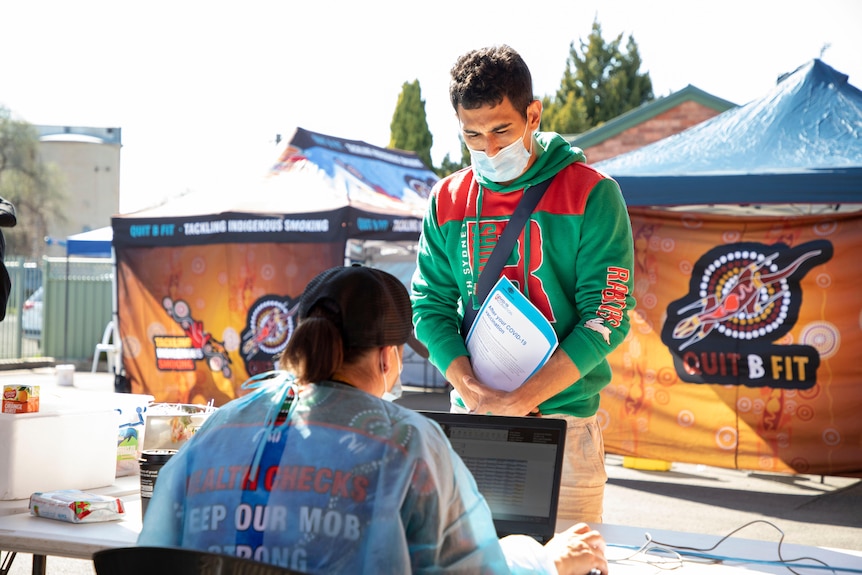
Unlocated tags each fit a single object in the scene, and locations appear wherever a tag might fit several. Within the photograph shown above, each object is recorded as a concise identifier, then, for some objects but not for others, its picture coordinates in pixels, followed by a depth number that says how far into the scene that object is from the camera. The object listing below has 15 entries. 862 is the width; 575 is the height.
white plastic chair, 14.69
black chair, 1.28
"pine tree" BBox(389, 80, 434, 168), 31.17
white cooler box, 2.63
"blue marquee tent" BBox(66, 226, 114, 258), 15.03
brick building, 17.14
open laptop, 2.05
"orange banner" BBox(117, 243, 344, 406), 9.93
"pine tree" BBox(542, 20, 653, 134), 32.59
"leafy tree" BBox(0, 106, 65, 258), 42.28
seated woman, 1.35
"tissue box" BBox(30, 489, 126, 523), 2.39
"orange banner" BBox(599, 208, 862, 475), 7.07
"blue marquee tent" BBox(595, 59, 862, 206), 6.58
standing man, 2.35
